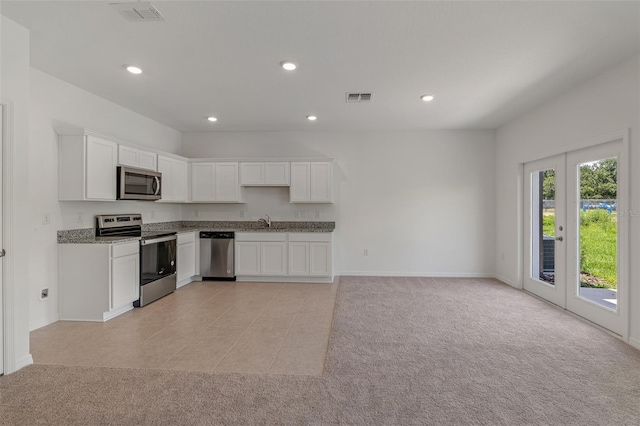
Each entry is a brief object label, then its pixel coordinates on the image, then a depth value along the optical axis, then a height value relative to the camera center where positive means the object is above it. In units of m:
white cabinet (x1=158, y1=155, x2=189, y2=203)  5.05 +0.57
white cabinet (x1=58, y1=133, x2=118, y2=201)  3.58 +0.51
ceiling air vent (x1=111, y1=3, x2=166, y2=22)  2.25 +1.49
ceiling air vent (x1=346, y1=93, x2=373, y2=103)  4.02 +1.52
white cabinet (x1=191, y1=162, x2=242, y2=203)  5.76 +0.54
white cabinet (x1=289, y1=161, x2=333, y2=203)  5.61 +0.57
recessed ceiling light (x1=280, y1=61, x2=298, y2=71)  3.13 +1.50
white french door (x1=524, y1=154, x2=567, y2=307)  4.05 -0.22
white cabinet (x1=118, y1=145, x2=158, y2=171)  4.13 +0.77
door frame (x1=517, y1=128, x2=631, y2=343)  3.02 +0.68
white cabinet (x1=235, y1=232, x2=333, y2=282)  5.43 -0.74
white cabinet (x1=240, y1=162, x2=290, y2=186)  5.69 +0.71
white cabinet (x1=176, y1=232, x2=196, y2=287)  5.11 -0.76
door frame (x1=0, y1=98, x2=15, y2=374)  2.42 -0.25
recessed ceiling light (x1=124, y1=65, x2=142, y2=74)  3.25 +1.51
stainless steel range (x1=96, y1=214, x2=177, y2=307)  4.13 -0.57
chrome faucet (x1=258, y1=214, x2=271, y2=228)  5.93 -0.16
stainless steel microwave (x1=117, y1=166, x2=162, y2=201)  4.04 +0.39
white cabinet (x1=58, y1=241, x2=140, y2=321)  3.59 -0.79
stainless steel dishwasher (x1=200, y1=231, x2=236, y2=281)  5.54 -0.76
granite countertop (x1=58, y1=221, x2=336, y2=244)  5.50 -0.26
